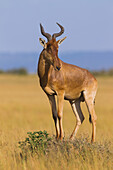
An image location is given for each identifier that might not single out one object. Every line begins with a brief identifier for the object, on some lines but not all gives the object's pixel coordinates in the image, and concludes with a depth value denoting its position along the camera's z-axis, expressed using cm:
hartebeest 1944
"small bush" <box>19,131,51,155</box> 1937
